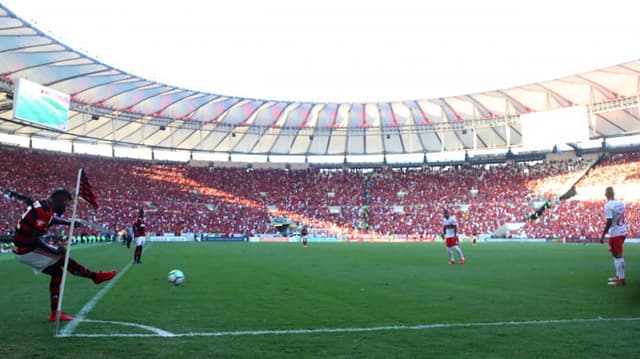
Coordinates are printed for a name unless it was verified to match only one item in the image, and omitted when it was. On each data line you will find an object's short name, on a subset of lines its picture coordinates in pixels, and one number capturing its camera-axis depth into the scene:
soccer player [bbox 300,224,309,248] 34.39
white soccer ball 10.56
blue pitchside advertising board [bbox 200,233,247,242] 50.72
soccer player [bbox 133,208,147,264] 16.61
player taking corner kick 6.47
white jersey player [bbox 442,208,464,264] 17.17
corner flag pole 6.14
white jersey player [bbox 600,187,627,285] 10.16
